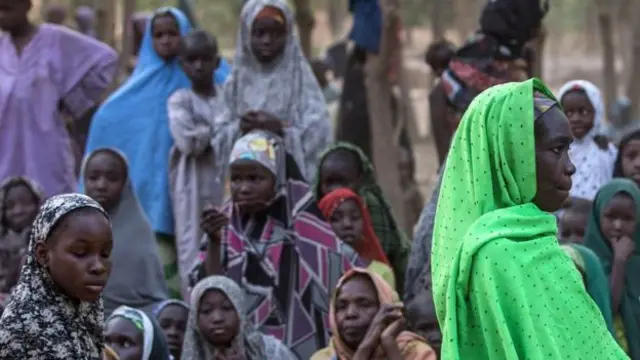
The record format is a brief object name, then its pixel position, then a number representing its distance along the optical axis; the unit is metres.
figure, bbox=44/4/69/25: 16.27
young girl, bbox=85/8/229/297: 10.20
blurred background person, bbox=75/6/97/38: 16.62
